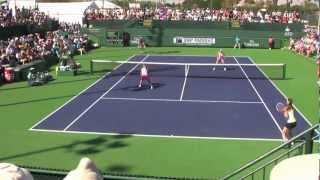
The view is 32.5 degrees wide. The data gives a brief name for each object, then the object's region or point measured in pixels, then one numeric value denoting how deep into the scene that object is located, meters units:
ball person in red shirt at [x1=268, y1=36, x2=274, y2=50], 41.52
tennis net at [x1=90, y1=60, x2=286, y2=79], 27.33
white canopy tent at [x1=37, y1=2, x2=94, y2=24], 53.53
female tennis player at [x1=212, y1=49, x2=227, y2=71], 29.28
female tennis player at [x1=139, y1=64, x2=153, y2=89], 22.35
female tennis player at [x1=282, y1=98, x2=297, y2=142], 13.84
